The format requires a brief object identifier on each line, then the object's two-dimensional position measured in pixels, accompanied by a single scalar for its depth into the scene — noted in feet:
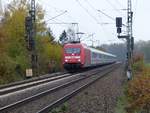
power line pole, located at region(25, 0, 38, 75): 150.20
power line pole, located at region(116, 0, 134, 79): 124.56
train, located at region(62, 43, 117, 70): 168.96
